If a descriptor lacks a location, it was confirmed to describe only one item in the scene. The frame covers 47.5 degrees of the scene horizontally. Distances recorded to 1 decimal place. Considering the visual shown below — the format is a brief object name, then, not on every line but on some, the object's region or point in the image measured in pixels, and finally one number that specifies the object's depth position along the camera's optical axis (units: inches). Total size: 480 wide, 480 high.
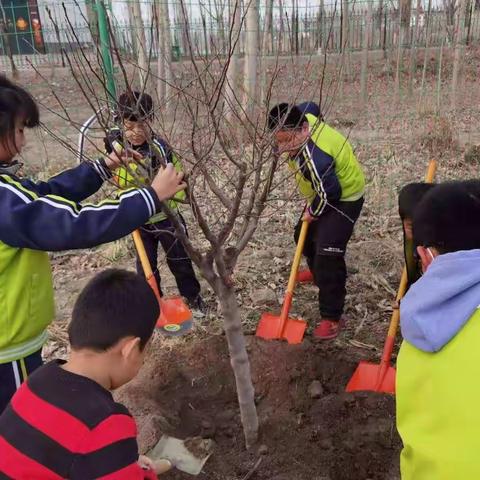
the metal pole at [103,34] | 195.8
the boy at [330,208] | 121.6
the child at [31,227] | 65.2
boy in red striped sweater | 46.8
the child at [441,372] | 45.5
